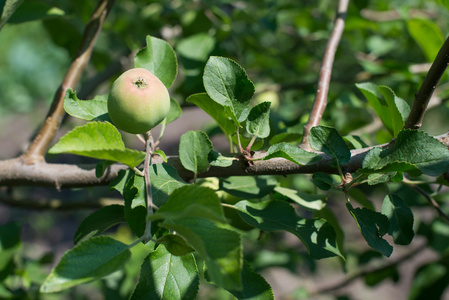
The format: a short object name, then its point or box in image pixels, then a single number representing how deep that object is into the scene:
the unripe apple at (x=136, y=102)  0.61
